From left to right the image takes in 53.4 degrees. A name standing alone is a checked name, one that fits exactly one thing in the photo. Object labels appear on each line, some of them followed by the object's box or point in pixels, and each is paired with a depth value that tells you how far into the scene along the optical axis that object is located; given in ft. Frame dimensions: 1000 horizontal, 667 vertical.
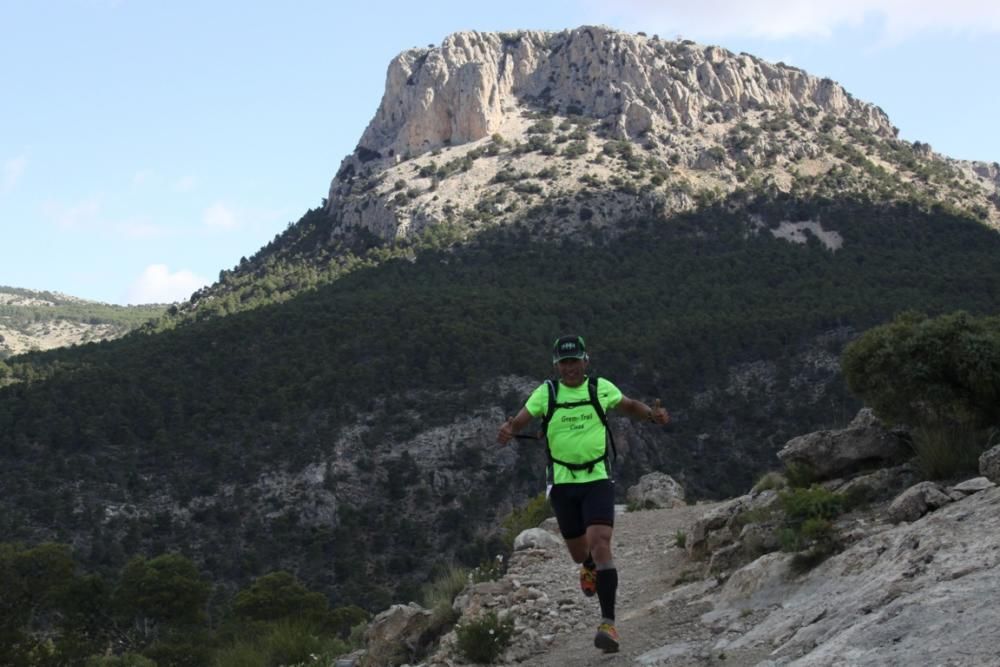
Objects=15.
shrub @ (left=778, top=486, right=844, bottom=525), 29.07
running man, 22.17
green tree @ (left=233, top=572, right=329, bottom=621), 86.69
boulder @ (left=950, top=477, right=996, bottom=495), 24.98
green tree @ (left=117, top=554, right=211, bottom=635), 99.55
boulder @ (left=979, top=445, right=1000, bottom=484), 25.96
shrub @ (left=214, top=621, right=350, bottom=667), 36.76
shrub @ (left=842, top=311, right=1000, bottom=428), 33.91
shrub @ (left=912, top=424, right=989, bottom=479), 30.01
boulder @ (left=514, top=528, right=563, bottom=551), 40.52
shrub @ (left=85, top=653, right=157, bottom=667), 66.39
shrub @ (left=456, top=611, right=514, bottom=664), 25.48
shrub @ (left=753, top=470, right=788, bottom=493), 40.15
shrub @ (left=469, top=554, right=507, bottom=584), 35.83
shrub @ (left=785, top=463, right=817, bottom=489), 37.19
